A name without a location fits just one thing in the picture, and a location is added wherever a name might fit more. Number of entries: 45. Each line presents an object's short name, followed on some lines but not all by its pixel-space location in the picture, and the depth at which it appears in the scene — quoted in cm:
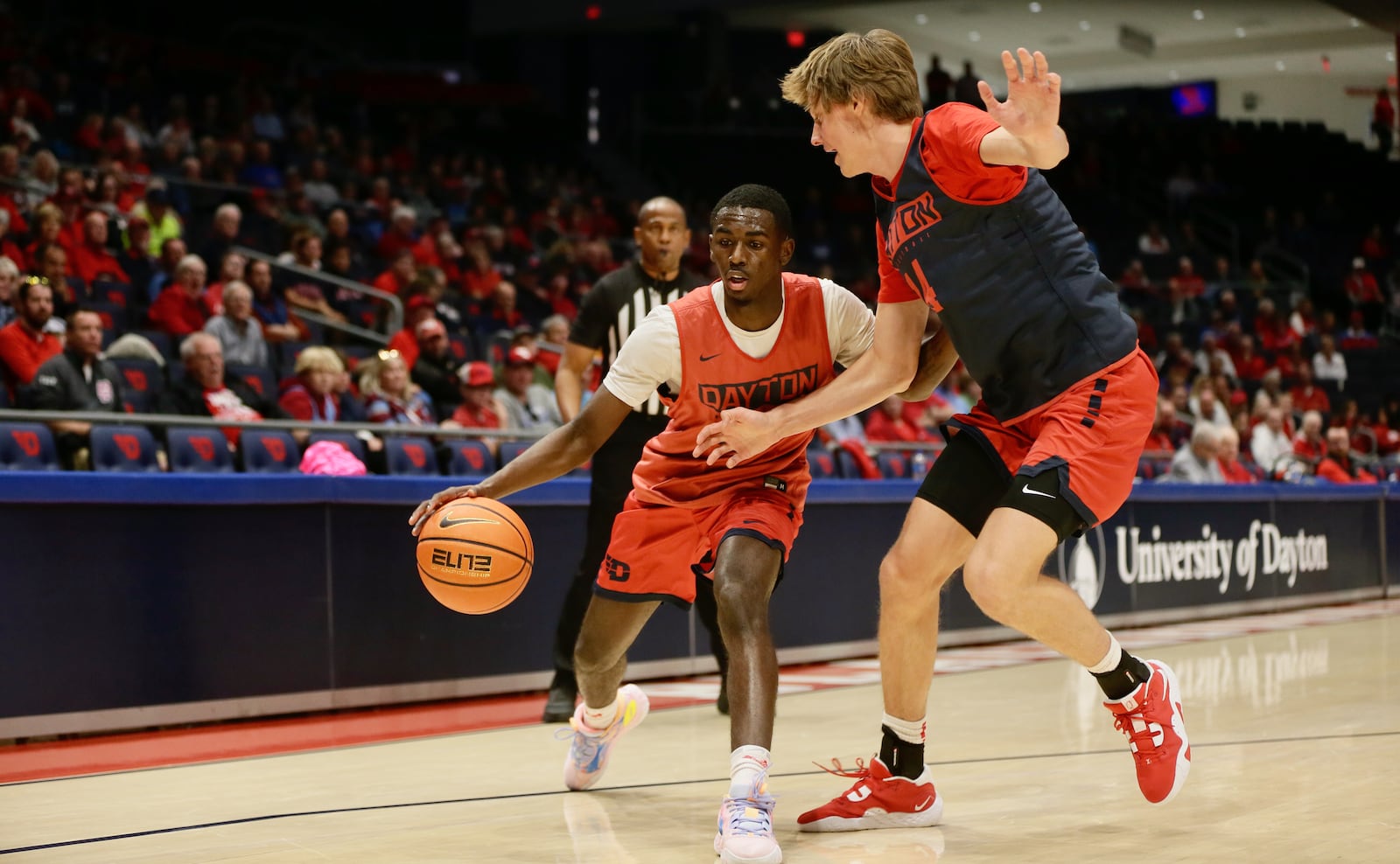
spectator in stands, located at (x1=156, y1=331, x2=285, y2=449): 848
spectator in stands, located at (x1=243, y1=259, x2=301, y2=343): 1066
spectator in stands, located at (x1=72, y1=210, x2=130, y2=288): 1083
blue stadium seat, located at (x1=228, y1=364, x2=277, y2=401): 922
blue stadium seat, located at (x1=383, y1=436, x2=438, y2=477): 826
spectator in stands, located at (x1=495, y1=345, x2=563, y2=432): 1025
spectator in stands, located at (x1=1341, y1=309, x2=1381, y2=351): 2259
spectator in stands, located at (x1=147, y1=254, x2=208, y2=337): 1017
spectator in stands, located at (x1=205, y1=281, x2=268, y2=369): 975
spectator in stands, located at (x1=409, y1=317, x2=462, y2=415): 1003
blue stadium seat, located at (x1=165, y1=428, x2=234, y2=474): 753
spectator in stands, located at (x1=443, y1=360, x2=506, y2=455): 950
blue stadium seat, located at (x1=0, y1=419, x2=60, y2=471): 684
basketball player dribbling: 384
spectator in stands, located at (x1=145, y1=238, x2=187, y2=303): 1071
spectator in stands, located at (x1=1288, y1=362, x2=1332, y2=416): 1966
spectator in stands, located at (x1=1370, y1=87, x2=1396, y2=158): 2800
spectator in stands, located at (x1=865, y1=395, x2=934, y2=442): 1238
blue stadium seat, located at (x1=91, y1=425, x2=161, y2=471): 714
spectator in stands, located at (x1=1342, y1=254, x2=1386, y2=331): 2352
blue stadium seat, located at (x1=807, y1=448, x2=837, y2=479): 1027
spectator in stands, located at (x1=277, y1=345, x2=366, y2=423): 901
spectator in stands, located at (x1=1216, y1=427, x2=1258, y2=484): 1271
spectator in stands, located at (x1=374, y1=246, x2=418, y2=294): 1295
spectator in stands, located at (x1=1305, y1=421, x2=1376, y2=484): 1463
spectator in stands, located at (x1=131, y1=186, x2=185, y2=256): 1209
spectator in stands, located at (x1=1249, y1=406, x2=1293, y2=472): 1531
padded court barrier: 552
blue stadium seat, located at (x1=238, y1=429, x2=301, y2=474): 775
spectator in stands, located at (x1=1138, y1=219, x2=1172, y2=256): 2430
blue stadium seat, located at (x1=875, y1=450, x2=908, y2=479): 1138
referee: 588
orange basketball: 397
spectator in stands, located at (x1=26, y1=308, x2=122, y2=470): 773
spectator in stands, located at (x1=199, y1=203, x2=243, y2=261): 1202
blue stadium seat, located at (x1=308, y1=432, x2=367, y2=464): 794
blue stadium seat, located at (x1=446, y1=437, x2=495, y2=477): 854
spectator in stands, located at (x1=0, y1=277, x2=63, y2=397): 815
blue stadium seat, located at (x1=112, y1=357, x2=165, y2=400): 860
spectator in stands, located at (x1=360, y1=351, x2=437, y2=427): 905
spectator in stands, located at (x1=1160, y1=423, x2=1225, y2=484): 1205
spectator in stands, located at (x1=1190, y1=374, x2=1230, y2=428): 1488
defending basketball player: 345
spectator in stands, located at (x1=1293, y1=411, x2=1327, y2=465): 1542
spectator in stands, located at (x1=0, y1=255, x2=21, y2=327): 886
